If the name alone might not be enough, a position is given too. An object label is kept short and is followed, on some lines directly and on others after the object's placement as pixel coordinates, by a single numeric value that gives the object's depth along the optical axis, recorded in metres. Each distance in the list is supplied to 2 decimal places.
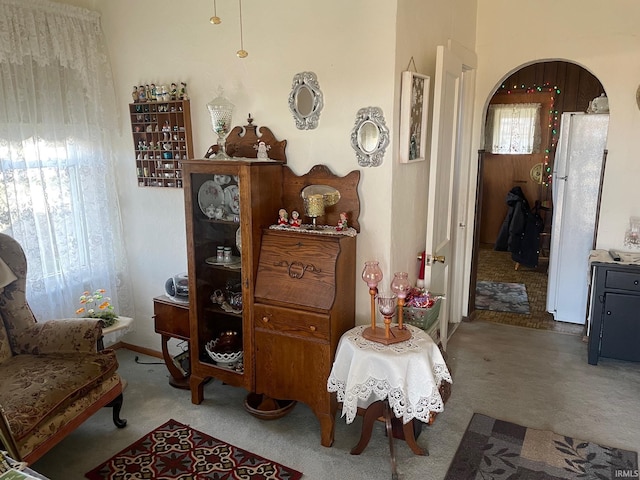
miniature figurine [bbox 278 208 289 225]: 2.78
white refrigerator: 3.93
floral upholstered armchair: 2.21
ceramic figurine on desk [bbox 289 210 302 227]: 2.77
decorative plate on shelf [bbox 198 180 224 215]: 2.87
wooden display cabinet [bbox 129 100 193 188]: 3.27
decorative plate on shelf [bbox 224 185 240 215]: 2.83
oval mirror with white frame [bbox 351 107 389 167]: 2.60
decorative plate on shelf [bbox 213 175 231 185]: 2.80
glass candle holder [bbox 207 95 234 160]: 2.89
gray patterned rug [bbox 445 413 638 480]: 2.36
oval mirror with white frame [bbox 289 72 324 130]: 2.76
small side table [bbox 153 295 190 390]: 3.09
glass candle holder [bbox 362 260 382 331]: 2.50
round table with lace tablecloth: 2.27
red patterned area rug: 2.38
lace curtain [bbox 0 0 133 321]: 2.94
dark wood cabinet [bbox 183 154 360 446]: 2.56
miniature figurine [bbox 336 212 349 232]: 2.70
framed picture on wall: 2.61
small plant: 3.09
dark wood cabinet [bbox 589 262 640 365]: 3.28
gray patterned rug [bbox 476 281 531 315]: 4.70
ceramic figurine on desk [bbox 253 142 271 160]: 2.90
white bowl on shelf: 2.93
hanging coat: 6.03
